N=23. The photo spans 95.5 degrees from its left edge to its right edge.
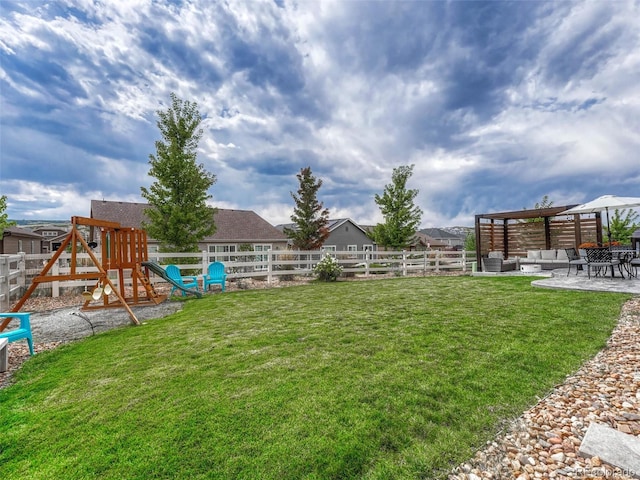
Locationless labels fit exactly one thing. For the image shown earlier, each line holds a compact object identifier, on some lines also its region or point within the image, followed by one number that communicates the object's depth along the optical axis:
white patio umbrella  8.68
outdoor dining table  8.42
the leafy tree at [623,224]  19.91
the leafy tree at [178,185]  10.47
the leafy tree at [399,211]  16.06
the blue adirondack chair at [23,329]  3.76
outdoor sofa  12.86
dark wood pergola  13.70
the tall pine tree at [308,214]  16.33
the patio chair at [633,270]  8.59
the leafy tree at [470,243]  30.38
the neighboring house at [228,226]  19.31
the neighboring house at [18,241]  20.70
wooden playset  5.41
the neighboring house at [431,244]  35.91
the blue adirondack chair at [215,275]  8.80
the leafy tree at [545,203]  23.44
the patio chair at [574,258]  9.18
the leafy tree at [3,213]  11.77
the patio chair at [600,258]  8.38
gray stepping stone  1.71
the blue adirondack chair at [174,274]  8.19
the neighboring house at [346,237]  28.56
